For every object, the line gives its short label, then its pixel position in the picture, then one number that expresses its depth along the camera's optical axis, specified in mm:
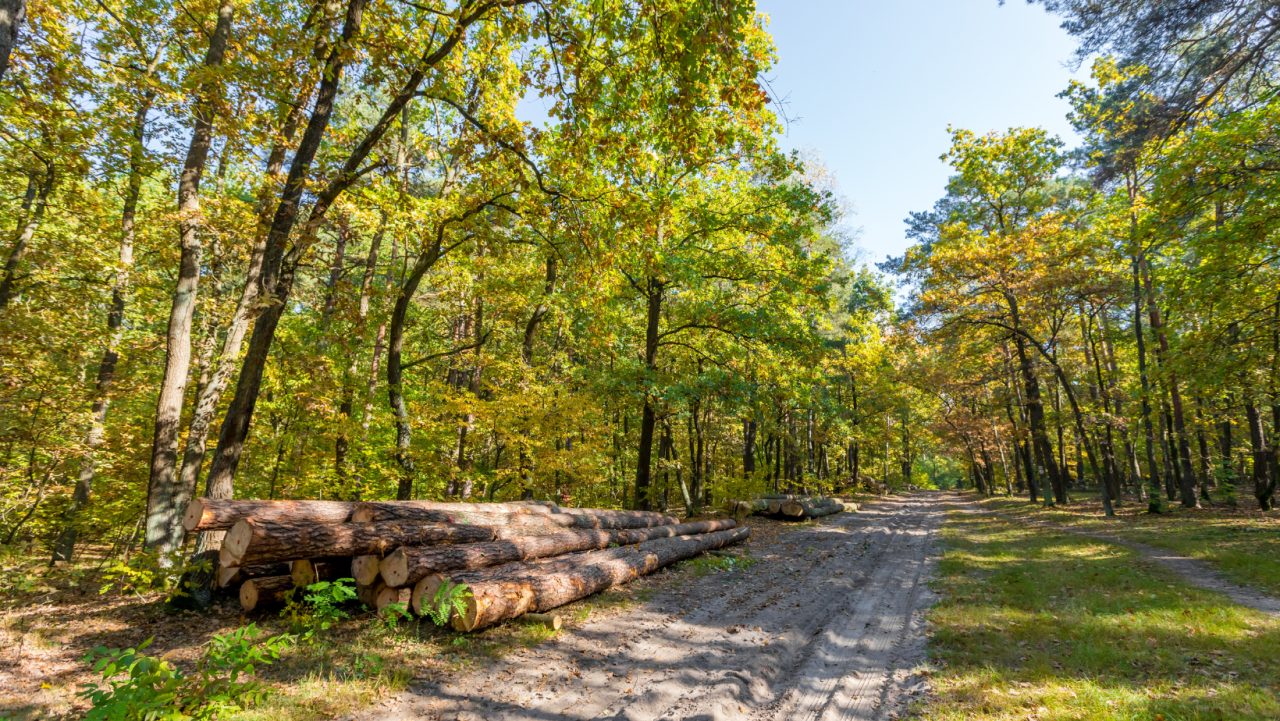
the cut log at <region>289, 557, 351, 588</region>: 5566
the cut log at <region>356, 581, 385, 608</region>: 5633
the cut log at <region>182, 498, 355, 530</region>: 4961
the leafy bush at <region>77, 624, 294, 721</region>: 2758
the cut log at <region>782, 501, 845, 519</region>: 17531
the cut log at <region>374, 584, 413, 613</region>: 5441
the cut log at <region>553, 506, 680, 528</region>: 9781
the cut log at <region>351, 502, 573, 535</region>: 6289
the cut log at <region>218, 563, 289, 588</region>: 5699
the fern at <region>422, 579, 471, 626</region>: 4859
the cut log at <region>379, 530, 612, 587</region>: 5391
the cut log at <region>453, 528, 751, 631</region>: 5177
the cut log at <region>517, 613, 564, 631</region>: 5645
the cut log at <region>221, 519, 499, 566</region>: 4984
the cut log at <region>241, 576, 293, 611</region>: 5496
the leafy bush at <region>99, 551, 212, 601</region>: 5488
